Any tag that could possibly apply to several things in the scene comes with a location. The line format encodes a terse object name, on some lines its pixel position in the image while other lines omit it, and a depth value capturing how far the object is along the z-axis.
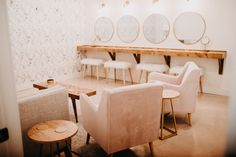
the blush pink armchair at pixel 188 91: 2.92
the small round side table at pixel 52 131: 1.73
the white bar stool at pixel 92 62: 5.74
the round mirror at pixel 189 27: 4.62
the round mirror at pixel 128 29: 5.52
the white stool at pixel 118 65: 5.25
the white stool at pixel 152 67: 4.74
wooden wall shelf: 4.25
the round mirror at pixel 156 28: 5.07
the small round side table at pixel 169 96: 2.71
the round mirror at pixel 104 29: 5.96
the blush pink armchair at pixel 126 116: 1.94
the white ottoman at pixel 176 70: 4.47
